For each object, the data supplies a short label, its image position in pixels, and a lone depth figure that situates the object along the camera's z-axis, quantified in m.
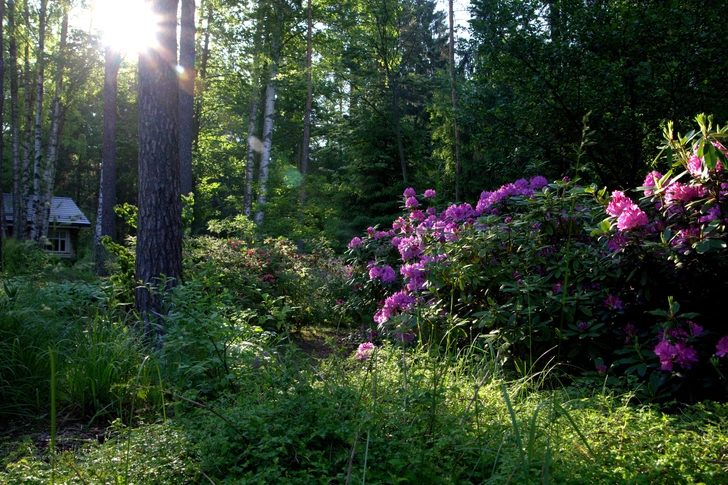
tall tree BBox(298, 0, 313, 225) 15.67
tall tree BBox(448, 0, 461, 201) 14.73
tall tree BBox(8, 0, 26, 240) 17.44
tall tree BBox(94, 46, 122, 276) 12.66
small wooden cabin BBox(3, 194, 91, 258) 24.51
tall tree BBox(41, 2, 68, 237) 17.12
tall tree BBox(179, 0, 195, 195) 9.42
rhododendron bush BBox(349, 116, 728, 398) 2.76
